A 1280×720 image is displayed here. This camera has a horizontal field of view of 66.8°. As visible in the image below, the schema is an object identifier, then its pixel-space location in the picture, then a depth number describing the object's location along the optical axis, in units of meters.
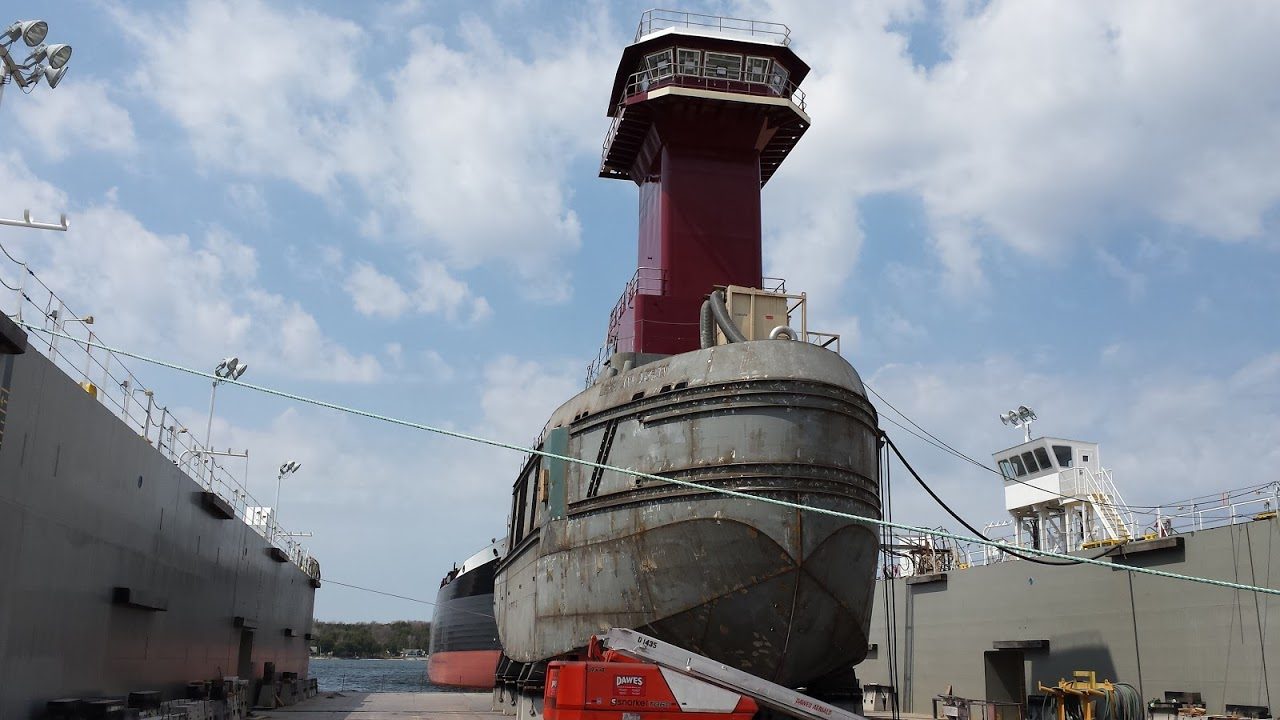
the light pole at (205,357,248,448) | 22.23
